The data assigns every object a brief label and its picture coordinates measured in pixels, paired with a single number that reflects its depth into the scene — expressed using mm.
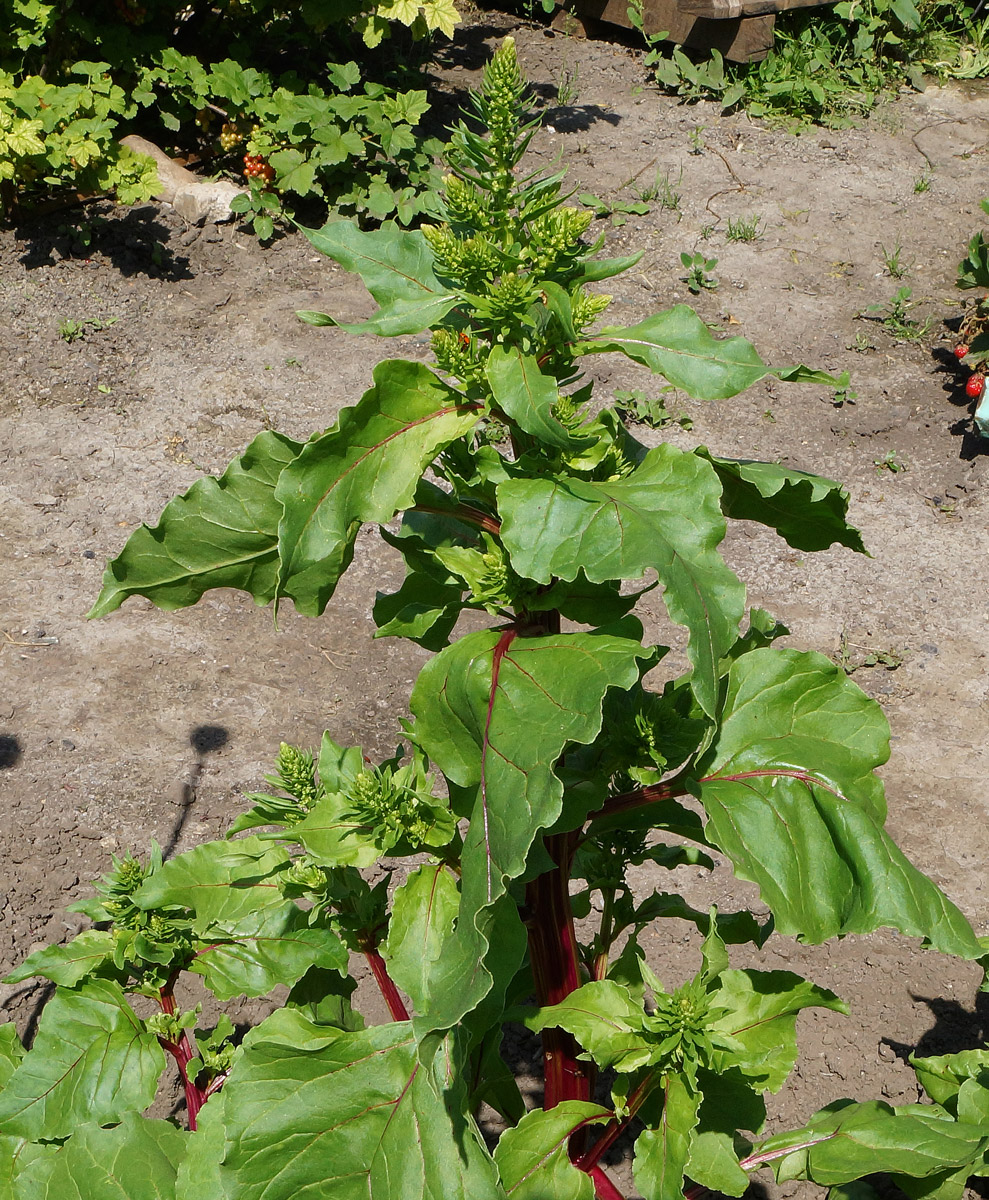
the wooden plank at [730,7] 7516
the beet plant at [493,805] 1376
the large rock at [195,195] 6281
